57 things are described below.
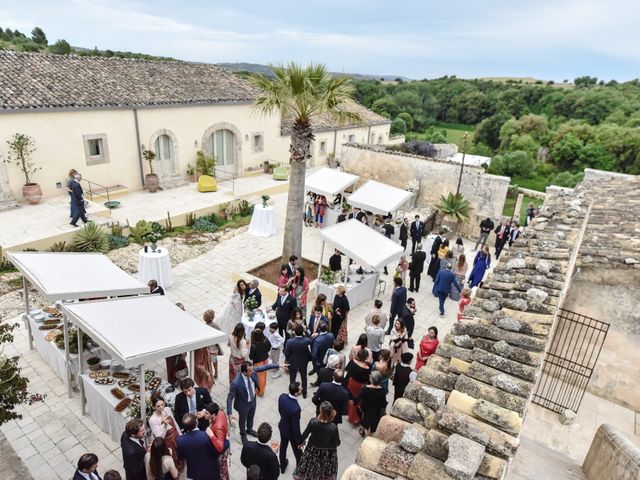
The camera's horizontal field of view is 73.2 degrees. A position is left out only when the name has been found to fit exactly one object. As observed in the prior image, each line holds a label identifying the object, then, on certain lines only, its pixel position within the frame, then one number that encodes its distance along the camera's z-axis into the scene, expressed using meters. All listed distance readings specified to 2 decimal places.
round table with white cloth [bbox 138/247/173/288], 11.55
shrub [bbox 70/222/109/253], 13.33
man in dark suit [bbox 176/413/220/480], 5.21
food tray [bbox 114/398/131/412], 6.37
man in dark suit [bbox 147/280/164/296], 8.71
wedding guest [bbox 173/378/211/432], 5.94
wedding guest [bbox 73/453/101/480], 4.58
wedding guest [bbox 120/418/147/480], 5.10
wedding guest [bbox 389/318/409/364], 7.61
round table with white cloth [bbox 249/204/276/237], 16.05
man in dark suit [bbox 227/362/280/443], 6.35
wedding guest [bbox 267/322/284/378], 8.15
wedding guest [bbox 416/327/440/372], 7.72
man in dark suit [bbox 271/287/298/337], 8.99
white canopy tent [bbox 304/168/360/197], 17.16
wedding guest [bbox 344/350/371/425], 6.97
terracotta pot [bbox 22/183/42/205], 15.85
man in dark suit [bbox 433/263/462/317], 11.51
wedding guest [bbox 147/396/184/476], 5.53
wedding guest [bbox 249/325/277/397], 7.40
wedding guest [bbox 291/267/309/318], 10.07
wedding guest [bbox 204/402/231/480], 5.35
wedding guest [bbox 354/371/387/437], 6.41
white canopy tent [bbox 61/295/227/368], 6.03
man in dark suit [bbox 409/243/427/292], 12.28
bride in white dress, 9.41
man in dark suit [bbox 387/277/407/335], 9.83
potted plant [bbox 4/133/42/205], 15.22
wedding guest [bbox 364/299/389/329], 8.48
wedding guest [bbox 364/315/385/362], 8.37
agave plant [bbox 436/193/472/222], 17.89
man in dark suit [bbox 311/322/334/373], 7.80
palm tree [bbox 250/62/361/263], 10.53
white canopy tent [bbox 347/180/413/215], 15.53
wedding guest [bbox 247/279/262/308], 9.37
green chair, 23.30
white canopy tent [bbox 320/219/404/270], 10.91
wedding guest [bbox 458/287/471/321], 9.45
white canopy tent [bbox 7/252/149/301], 7.46
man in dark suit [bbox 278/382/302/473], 5.78
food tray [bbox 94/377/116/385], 6.89
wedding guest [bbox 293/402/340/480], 5.25
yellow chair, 19.81
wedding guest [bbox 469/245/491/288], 12.55
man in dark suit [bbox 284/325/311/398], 7.44
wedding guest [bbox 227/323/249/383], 7.42
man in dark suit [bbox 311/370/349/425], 6.19
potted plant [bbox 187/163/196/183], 21.08
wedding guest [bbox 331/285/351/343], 9.12
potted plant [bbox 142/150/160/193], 19.03
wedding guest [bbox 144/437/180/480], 5.01
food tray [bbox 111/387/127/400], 6.62
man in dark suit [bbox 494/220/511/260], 15.45
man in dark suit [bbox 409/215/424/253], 15.08
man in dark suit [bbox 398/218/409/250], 14.72
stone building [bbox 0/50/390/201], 16.00
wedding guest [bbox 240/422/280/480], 4.95
